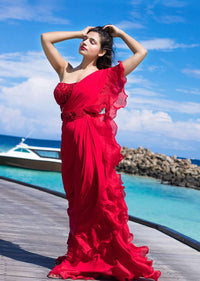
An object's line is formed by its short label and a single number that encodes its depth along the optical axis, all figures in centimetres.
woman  253
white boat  1966
